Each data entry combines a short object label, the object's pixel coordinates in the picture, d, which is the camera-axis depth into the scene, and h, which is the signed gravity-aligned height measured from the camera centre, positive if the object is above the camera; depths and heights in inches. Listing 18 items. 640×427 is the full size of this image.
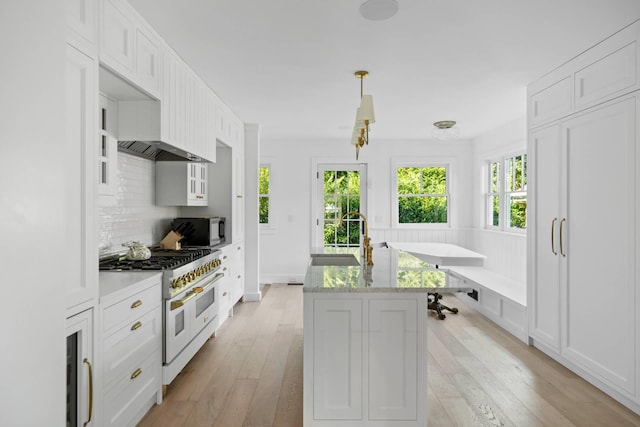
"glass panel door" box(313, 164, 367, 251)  261.1 +9.5
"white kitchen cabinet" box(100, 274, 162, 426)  75.0 -30.7
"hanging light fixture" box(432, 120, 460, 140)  204.1 +45.1
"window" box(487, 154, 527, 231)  199.2 +11.3
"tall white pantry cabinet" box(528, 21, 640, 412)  98.4 -0.1
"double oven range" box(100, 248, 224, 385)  100.8 -25.1
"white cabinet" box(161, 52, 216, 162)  111.5 +34.1
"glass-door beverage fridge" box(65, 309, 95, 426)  66.2 -27.0
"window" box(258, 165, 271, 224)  261.4 +12.7
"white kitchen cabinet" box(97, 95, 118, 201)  90.4 +13.3
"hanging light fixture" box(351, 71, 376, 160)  107.7 +28.1
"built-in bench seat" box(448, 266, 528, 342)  150.5 -36.9
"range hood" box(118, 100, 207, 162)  103.9 +25.0
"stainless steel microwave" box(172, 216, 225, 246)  158.9 -7.5
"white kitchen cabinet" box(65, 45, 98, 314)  65.6 +6.0
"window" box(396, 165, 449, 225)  261.0 +13.1
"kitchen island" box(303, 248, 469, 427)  82.4 -31.6
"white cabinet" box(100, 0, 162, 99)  79.9 +39.0
